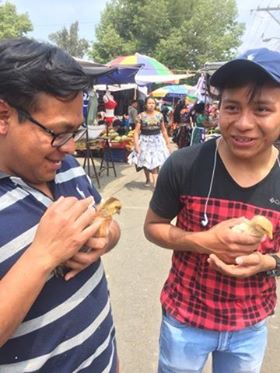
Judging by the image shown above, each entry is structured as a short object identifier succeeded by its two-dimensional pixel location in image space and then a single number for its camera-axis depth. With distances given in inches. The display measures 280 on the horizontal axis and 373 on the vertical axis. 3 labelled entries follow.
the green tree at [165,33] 1590.8
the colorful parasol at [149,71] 558.5
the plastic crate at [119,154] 468.5
